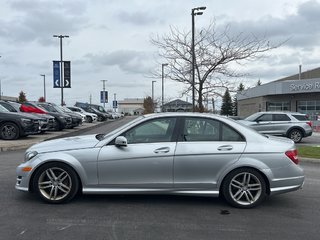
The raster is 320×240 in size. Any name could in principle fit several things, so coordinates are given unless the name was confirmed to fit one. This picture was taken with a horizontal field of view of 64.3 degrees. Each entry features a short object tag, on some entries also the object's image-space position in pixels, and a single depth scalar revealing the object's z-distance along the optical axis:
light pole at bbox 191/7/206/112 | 10.88
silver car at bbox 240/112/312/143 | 11.62
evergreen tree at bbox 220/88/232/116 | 48.88
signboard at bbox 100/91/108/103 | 40.96
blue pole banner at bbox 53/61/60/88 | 21.05
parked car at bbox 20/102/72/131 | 13.64
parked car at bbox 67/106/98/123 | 24.54
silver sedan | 3.78
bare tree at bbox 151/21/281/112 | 10.94
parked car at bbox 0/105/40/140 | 10.01
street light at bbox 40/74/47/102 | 42.47
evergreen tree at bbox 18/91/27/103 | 57.36
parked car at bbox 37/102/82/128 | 15.21
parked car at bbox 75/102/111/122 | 29.80
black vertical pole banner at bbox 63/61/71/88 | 21.46
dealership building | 29.85
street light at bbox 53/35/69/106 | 21.16
